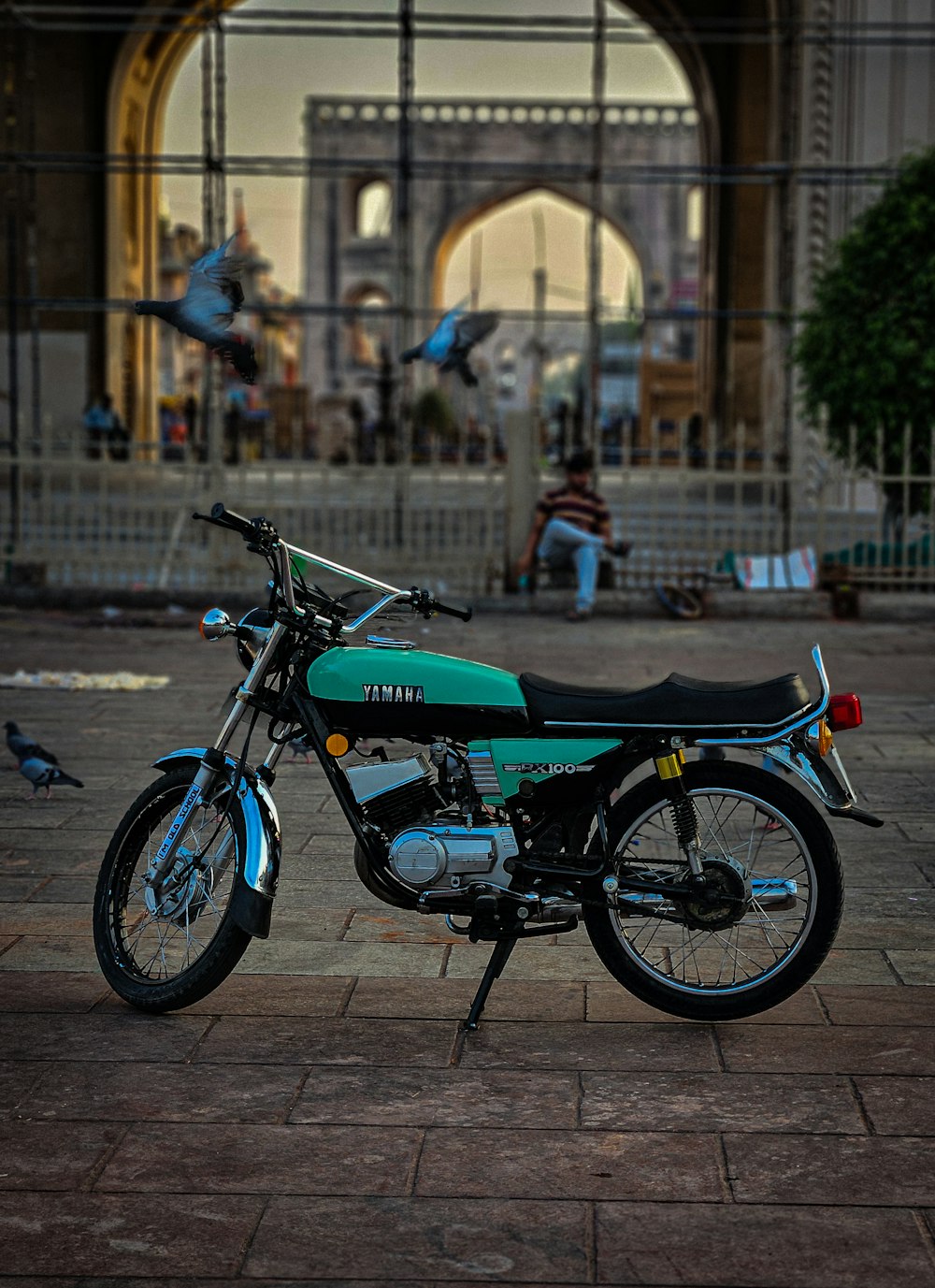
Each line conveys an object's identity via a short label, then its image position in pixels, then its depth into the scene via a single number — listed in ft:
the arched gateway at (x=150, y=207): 77.30
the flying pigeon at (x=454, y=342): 23.54
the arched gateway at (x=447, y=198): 146.51
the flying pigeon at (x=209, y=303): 15.65
